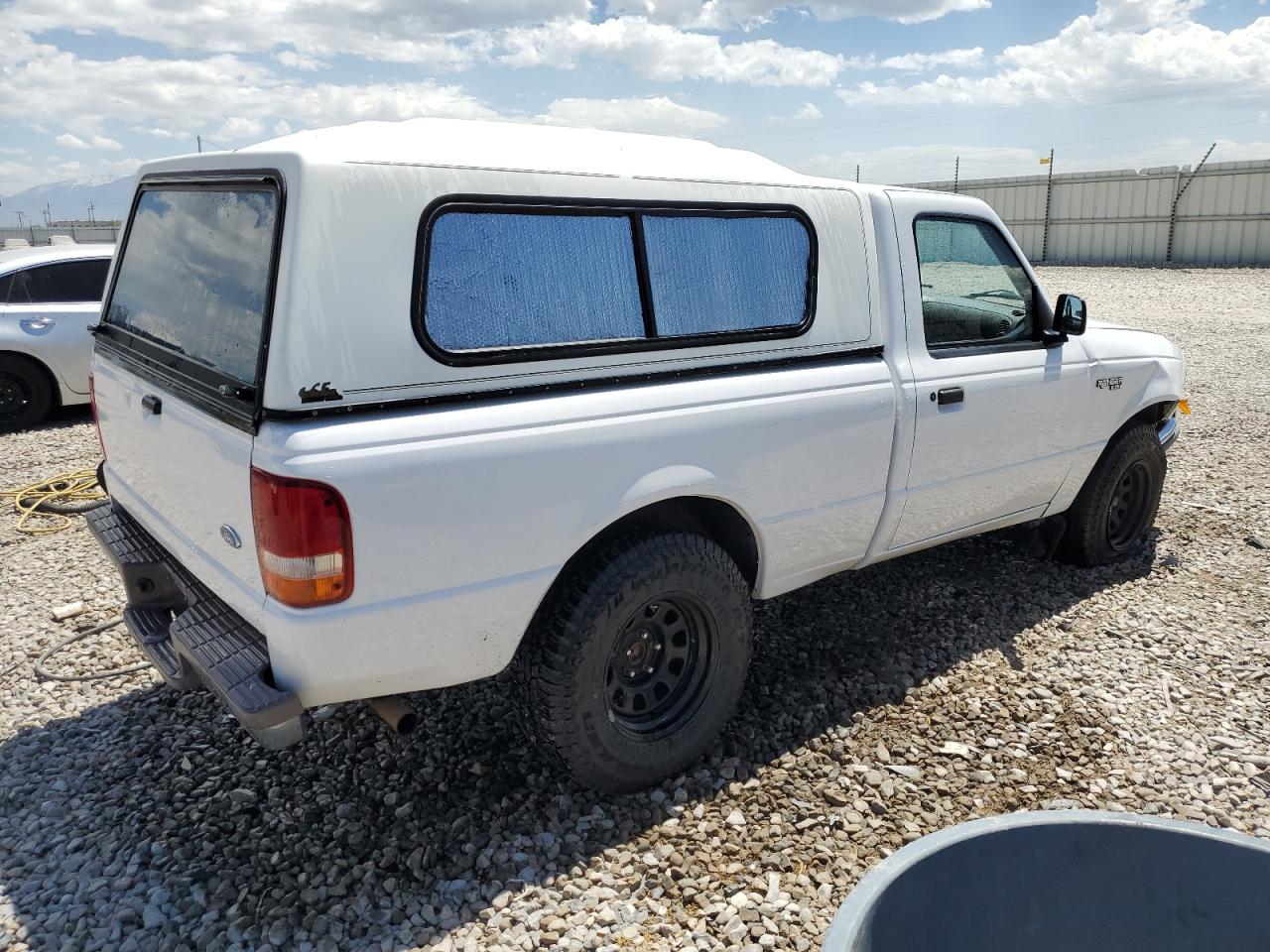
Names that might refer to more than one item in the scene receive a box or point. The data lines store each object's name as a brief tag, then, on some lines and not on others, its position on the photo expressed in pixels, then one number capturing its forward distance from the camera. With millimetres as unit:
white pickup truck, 2477
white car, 8414
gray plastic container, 1759
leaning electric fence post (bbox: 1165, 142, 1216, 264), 25969
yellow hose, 6055
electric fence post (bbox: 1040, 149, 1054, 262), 29203
